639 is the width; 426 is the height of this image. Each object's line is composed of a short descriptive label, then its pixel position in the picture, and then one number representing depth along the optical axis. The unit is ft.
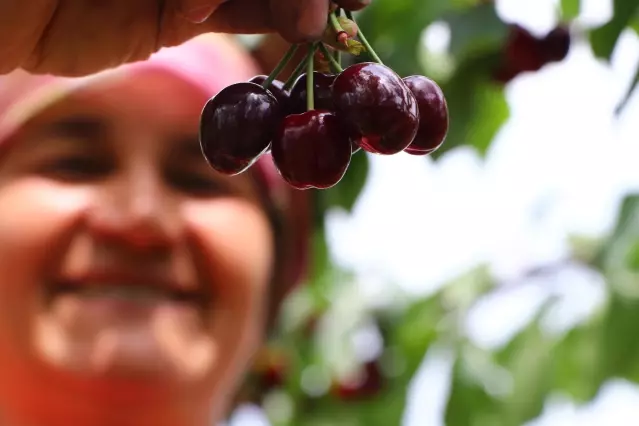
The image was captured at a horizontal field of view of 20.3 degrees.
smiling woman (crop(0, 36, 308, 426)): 2.80
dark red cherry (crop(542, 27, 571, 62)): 3.30
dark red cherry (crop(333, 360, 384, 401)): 6.99
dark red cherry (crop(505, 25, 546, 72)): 3.30
